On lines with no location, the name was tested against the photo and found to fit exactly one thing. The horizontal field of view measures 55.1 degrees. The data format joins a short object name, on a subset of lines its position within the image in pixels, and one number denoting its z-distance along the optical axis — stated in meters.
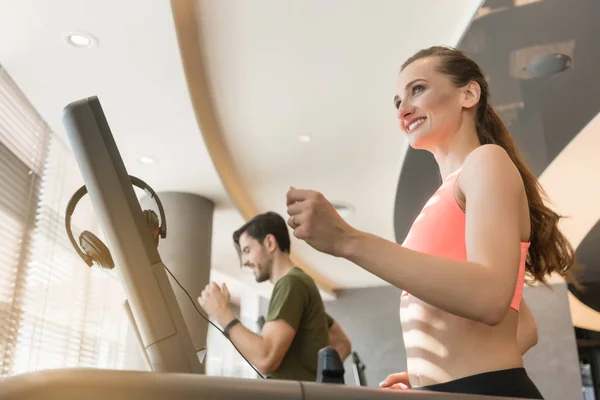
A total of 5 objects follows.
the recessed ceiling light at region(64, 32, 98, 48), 2.52
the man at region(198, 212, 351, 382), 1.52
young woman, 0.60
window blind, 2.87
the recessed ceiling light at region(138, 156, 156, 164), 3.73
